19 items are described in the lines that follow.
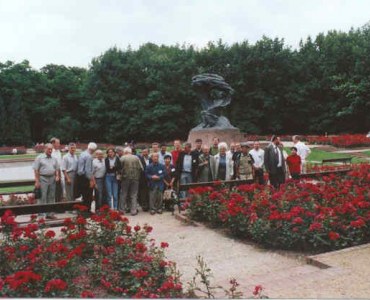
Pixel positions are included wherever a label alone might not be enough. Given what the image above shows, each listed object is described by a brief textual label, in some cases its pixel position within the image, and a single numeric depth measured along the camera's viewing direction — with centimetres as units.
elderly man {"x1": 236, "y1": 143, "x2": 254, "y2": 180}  1157
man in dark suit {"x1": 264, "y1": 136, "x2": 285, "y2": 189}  1109
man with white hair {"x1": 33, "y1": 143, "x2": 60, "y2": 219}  966
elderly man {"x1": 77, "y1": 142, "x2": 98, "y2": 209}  1012
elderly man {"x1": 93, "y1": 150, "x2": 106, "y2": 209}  1038
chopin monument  2097
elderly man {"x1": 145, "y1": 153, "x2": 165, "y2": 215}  1094
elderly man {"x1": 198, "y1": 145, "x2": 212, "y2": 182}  1147
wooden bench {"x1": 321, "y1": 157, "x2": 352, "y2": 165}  1763
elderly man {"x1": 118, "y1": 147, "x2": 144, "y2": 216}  1070
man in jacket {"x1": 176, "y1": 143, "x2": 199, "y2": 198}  1134
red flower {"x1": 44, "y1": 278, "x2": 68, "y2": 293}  418
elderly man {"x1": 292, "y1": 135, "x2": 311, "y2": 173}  1396
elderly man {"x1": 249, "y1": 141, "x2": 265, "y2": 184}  1170
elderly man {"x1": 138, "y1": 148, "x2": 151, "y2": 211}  1131
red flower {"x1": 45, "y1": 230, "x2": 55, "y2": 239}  555
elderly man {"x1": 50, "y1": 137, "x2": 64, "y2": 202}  1041
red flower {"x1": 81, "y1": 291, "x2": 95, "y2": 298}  419
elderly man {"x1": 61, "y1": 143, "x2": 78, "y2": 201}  1038
